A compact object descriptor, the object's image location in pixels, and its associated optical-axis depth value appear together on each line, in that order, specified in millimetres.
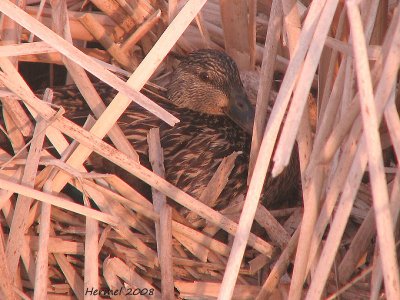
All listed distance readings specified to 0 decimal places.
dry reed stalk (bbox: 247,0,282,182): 6168
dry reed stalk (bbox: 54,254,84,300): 6496
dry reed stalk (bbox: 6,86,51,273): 6145
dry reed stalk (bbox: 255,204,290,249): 6473
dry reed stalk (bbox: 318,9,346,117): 5961
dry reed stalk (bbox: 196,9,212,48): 7902
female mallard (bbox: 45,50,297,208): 7305
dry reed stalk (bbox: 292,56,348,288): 5332
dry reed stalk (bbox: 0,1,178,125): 5680
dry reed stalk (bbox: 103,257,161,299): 6305
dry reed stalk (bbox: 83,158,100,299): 5961
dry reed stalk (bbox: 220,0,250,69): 7559
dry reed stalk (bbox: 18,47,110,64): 7945
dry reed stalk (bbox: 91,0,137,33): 7902
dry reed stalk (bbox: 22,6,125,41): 7980
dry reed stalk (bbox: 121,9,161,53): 7879
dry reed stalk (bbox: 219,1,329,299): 4867
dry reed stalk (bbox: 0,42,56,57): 5840
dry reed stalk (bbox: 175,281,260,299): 6250
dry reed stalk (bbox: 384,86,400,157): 4840
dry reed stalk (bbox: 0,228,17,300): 6012
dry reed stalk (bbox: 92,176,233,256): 6363
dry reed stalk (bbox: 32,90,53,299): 5902
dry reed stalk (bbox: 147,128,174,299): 6133
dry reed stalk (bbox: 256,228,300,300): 5984
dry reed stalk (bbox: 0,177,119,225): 5812
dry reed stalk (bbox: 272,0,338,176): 4484
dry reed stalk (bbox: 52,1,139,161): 6457
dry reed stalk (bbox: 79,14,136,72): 7984
